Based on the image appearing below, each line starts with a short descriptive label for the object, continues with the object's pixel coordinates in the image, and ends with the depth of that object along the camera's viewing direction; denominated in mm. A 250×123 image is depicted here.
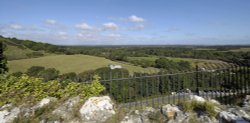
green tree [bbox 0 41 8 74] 8656
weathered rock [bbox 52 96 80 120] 2373
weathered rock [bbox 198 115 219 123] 2253
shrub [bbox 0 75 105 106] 2679
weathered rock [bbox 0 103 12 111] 2554
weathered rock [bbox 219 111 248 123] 2176
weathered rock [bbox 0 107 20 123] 2405
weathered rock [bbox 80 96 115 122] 2360
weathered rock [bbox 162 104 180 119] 2371
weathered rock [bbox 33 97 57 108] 2567
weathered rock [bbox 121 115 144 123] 2341
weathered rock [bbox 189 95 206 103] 2559
